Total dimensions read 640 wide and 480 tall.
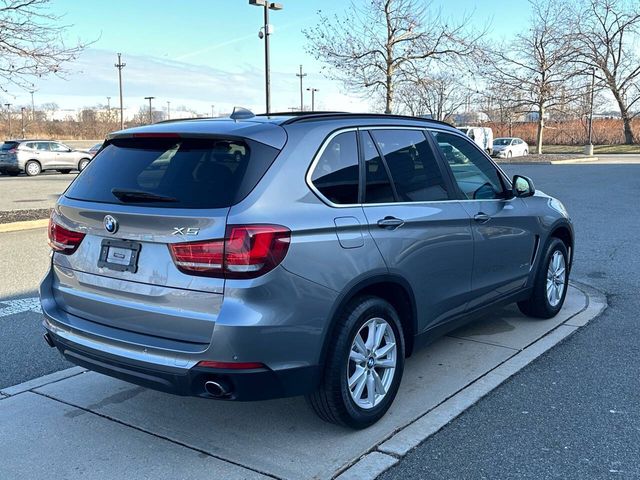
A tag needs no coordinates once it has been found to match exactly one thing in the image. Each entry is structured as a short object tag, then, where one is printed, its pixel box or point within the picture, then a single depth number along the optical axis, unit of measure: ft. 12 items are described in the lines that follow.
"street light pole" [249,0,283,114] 63.26
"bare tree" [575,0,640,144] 145.59
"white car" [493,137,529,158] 127.85
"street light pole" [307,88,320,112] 246.64
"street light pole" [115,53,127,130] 185.26
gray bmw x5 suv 9.59
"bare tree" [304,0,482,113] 82.02
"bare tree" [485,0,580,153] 133.39
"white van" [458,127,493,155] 119.96
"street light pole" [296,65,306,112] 202.45
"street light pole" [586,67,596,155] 139.64
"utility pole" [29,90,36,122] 303.48
